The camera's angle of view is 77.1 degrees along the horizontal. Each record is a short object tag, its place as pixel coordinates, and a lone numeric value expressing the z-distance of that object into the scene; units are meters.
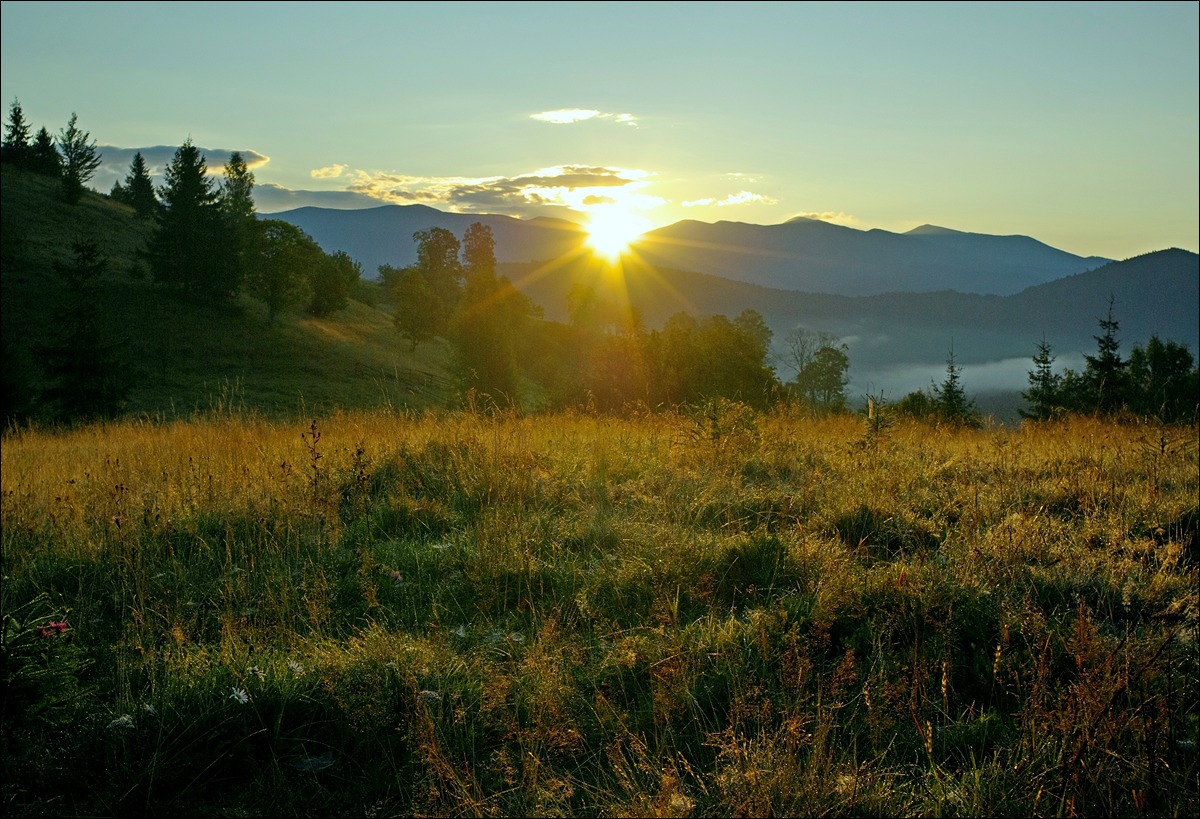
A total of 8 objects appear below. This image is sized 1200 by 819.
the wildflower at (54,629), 2.98
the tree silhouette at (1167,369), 40.78
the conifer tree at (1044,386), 36.03
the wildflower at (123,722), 3.20
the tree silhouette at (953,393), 34.99
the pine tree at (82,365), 33.16
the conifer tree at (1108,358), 39.28
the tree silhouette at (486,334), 50.62
